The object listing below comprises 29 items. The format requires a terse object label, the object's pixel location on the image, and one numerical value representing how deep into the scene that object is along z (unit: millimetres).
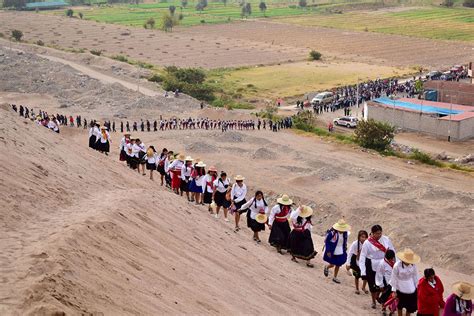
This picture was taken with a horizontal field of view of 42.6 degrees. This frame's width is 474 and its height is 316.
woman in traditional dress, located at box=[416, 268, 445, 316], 9711
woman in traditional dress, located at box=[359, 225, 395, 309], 10953
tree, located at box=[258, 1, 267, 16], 131550
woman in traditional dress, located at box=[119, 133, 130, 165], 19344
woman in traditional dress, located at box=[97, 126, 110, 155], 20172
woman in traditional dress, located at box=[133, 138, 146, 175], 19469
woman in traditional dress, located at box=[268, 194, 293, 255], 13617
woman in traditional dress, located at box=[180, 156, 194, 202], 16828
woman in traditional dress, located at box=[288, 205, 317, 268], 13119
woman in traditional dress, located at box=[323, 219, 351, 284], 12297
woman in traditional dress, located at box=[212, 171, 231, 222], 15305
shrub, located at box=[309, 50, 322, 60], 76188
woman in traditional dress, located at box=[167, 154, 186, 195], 17141
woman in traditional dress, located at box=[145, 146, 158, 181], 18938
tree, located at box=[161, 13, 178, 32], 102288
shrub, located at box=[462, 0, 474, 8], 123025
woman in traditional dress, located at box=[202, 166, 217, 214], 15680
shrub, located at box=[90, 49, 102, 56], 71250
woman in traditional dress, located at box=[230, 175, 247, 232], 14875
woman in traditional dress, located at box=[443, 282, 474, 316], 9242
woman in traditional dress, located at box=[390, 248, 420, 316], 10117
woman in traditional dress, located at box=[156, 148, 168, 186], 18230
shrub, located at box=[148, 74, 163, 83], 57562
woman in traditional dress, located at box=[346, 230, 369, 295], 11703
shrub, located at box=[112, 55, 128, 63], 70050
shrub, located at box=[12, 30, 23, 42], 80938
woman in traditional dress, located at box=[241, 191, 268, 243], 14141
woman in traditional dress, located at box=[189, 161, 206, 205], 16422
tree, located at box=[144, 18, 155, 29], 106062
